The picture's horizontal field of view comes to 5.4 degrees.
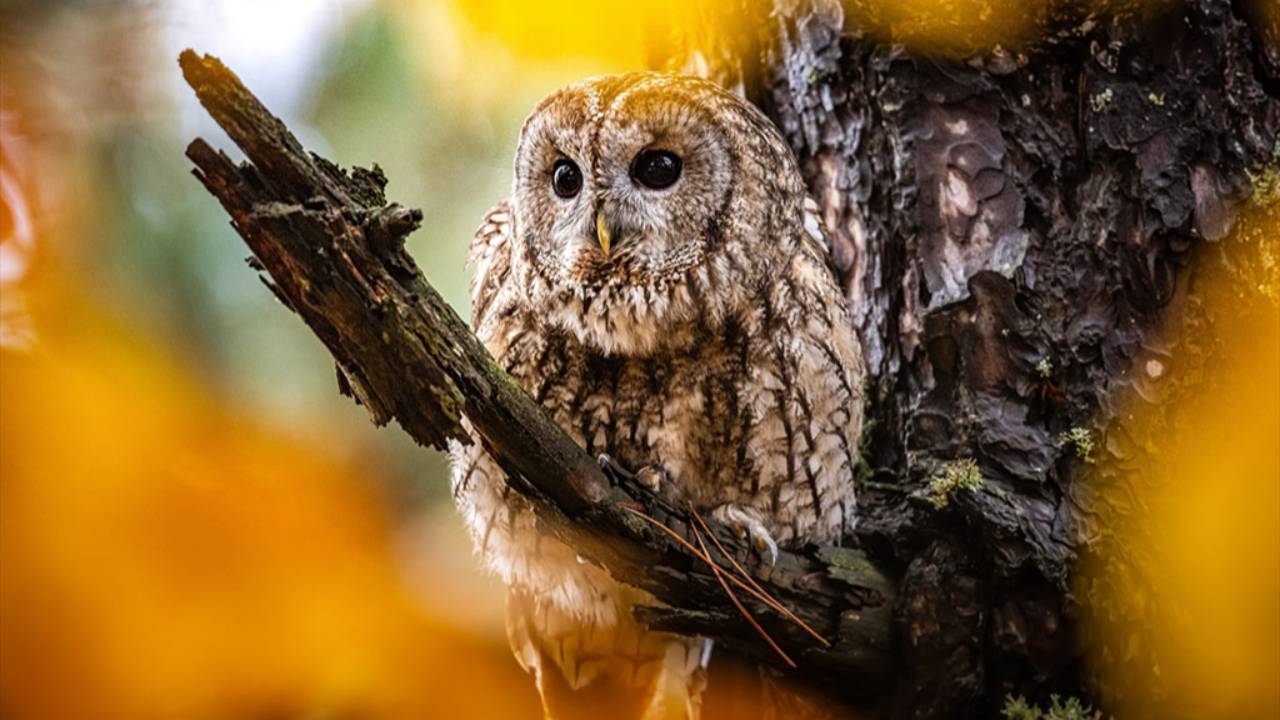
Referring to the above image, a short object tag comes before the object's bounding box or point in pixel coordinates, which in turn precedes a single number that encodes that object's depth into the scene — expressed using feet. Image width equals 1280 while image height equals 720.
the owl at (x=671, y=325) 20.98
